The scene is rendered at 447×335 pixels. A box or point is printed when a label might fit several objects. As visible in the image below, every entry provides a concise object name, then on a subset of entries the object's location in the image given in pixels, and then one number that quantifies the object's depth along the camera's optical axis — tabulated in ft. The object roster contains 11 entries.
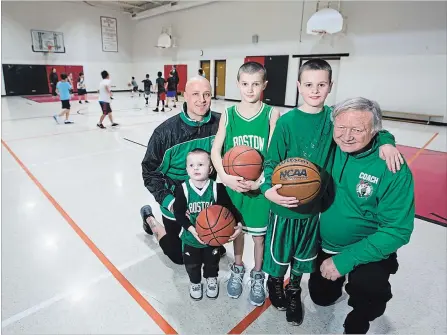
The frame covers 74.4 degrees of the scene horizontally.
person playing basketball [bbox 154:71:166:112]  36.94
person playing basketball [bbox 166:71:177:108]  39.11
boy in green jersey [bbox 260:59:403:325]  5.56
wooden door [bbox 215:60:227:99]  52.80
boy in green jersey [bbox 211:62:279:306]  6.32
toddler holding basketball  6.27
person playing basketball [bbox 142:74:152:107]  42.96
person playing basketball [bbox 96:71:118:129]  25.64
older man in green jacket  4.97
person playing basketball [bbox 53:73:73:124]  27.40
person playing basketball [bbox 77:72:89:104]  46.15
